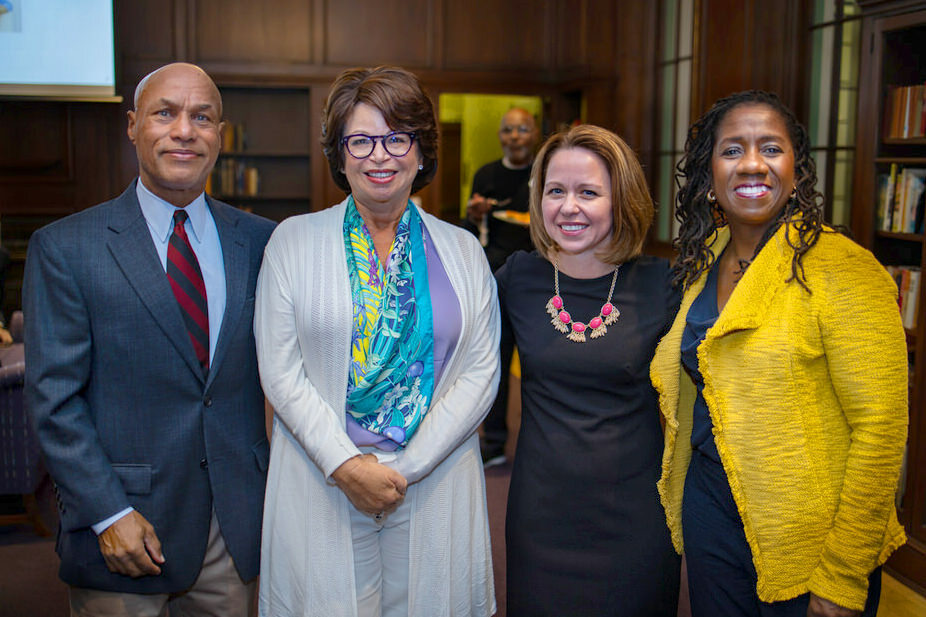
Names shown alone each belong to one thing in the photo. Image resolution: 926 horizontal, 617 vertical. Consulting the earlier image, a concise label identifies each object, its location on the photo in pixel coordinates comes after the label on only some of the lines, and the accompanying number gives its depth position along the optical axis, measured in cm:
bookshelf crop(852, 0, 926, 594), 312
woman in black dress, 184
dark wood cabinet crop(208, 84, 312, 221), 721
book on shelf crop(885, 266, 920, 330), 340
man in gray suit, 167
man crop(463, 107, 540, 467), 440
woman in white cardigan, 176
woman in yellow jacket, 155
